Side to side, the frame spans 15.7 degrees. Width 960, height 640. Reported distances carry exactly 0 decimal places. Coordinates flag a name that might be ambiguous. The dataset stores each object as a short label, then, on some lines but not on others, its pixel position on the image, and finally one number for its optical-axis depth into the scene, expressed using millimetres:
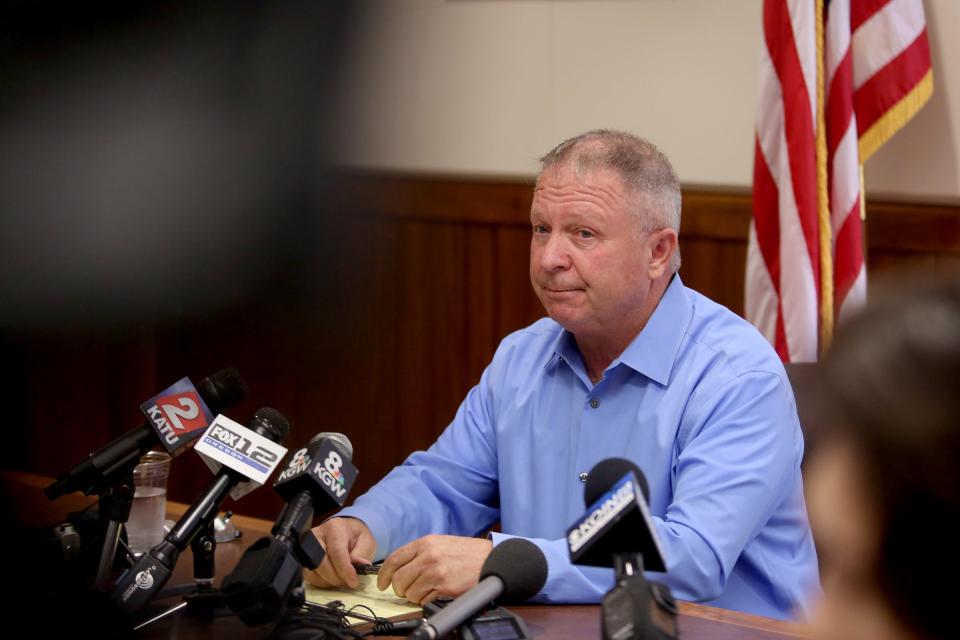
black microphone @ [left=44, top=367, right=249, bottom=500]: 2925
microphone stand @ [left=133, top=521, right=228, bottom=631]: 3019
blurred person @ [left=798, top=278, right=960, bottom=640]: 1945
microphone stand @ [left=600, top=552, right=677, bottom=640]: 2605
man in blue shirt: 3171
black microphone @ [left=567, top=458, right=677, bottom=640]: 2615
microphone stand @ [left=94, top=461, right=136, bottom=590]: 2961
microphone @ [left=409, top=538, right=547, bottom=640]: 2821
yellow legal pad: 3027
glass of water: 3224
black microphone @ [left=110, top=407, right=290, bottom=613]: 2899
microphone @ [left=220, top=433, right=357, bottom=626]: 2827
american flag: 3841
